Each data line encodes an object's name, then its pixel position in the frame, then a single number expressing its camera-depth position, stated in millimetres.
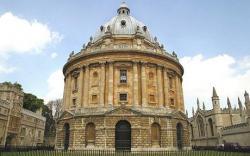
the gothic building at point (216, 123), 40581
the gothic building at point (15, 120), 34489
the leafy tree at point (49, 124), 54772
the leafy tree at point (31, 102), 47352
